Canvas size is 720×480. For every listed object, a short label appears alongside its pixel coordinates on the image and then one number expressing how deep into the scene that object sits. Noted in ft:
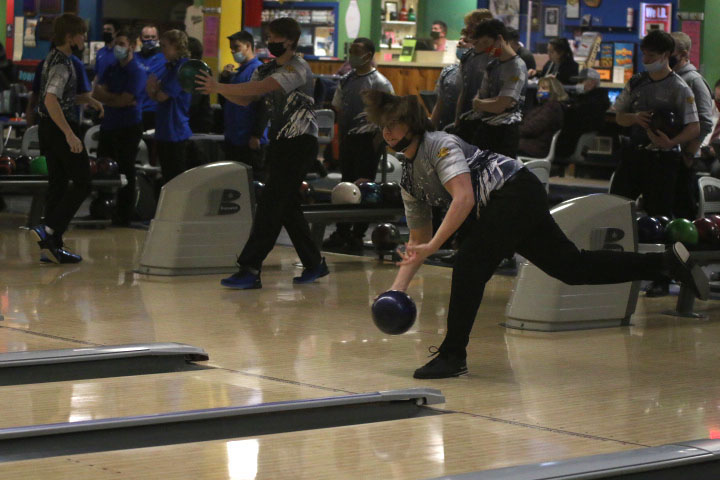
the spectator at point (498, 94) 45.98
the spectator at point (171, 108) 56.08
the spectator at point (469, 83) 47.52
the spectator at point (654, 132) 43.06
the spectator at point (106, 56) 61.26
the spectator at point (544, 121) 77.77
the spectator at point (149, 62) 70.69
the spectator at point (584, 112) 80.02
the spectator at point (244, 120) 56.24
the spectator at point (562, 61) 82.69
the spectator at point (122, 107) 58.65
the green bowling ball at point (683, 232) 40.57
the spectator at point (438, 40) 104.49
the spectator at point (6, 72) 75.20
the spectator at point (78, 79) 48.74
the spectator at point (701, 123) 44.34
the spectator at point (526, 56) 68.25
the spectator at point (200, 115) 70.05
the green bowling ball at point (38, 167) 59.88
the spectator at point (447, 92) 51.52
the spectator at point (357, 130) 53.83
